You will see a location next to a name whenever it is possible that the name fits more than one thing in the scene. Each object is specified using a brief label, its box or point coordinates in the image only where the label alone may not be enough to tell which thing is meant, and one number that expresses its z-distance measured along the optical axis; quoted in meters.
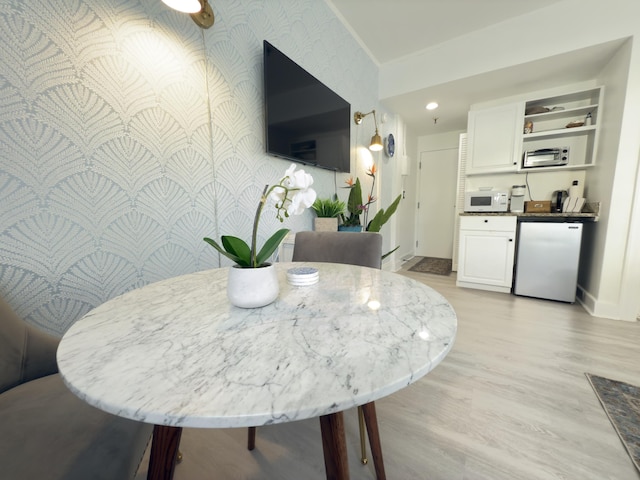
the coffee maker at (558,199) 2.80
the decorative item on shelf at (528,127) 2.92
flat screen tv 1.67
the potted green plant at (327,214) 2.08
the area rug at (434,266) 3.93
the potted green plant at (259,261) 0.62
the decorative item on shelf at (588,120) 2.67
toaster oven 2.75
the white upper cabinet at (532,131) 2.72
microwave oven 2.91
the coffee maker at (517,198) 2.91
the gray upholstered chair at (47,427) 0.47
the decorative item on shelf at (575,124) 2.69
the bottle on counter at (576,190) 2.72
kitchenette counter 2.38
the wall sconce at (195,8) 1.00
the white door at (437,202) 4.69
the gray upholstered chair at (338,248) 1.24
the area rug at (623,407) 1.03
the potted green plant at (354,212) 2.28
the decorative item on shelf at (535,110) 2.89
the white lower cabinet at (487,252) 2.81
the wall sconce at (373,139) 2.75
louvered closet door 3.92
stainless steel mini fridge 2.46
